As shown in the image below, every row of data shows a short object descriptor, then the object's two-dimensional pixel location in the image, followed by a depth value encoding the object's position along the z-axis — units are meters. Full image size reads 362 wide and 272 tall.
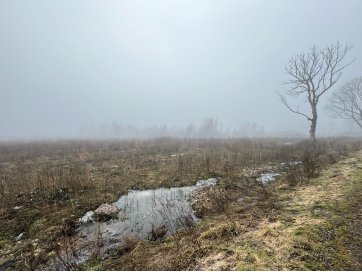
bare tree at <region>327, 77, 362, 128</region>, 48.20
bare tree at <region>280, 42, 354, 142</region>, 29.42
